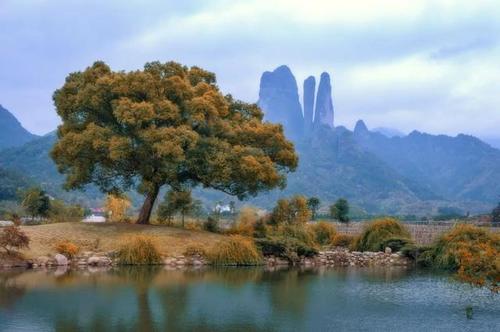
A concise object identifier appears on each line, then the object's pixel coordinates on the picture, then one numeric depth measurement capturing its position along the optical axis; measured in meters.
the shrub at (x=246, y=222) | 29.72
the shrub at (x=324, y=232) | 35.06
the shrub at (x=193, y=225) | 31.24
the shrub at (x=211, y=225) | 30.87
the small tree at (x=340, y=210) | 42.97
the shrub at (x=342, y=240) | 33.91
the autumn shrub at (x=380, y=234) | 30.33
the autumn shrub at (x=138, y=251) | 23.95
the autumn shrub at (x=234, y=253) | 24.81
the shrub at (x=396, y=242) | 29.70
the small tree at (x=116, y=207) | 37.66
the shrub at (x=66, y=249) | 23.89
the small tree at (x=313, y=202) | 44.46
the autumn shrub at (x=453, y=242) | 25.83
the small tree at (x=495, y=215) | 39.03
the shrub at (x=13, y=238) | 21.84
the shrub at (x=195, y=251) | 25.22
